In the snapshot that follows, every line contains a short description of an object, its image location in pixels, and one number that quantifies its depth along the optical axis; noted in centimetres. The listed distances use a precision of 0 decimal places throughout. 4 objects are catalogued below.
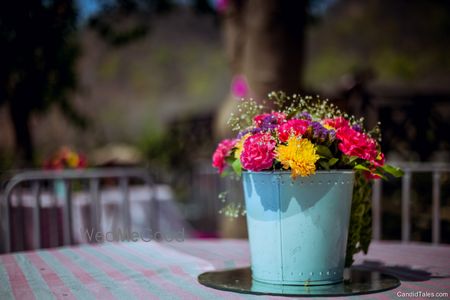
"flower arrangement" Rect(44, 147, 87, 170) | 597
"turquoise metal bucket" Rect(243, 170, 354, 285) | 228
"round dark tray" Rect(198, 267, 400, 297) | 226
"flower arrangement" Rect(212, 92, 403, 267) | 221
